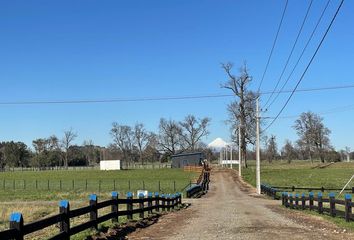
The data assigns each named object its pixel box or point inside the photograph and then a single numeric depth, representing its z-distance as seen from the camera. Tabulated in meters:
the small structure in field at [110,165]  132.84
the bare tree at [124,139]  184.31
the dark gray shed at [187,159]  123.00
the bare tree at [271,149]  180.52
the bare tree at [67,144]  179.65
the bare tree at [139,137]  184.18
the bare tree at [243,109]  94.19
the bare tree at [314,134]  142.62
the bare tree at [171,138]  168.88
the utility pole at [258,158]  51.00
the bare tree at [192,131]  166.75
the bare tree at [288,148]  179.94
